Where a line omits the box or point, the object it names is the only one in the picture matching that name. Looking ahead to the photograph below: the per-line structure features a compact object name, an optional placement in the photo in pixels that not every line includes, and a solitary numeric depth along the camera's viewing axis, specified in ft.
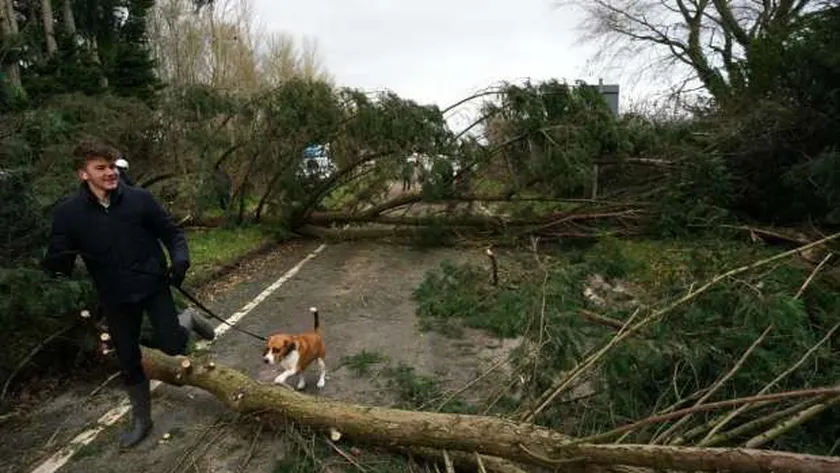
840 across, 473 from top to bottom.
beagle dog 16.48
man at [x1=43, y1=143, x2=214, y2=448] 13.66
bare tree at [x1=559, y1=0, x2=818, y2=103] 75.36
